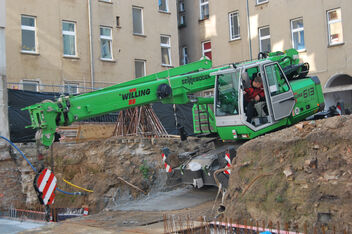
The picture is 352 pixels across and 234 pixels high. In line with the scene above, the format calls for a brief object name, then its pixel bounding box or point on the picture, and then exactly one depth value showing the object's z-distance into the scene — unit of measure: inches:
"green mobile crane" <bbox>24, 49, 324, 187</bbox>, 365.7
